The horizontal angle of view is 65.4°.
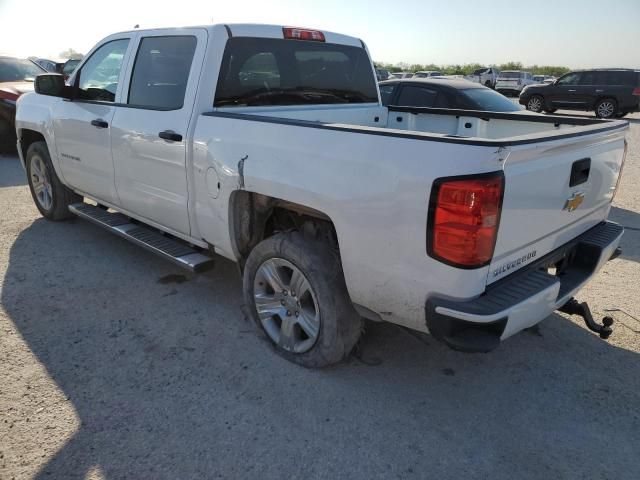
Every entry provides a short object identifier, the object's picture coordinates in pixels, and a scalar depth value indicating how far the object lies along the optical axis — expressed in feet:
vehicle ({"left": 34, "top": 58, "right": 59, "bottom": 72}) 64.26
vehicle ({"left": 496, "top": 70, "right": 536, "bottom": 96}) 104.22
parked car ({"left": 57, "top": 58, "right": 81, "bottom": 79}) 57.49
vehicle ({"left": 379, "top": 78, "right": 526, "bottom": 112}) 23.30
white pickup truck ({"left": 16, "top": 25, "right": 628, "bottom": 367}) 7.28
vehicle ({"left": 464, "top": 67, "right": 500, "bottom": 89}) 111.19
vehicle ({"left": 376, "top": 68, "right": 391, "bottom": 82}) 91.17
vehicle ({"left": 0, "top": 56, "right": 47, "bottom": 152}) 30.73
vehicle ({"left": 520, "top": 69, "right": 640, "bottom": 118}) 60.59
